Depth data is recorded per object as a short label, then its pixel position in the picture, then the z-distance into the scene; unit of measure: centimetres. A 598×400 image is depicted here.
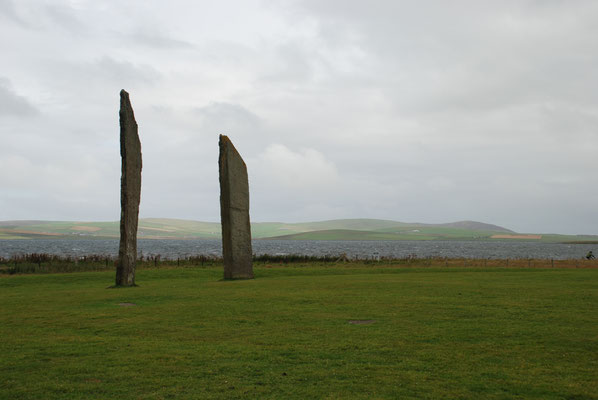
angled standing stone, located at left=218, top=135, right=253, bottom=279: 2453
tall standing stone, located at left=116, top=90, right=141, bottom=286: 2117
